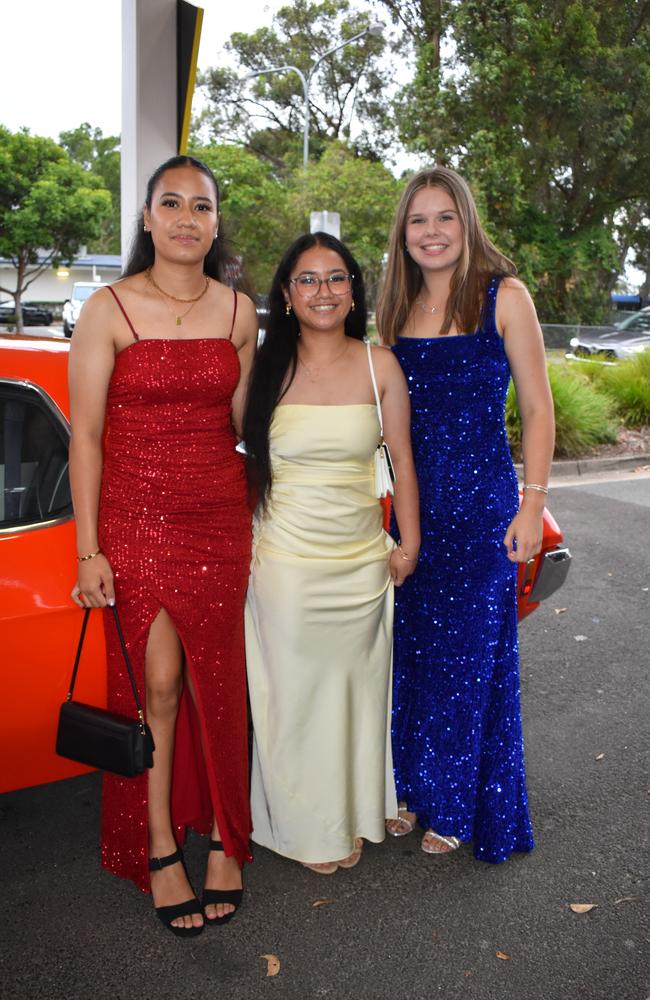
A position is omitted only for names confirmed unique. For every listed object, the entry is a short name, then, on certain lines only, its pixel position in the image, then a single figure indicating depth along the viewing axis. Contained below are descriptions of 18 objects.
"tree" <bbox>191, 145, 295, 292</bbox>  26.97
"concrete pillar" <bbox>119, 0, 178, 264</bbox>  6.39
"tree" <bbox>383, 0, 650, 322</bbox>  19.62
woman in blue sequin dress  2.70
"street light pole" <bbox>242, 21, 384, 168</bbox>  21.42
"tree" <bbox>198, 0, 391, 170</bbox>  33.44
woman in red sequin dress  2.37
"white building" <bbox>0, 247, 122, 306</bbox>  54.81
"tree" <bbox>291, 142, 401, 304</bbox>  23.05
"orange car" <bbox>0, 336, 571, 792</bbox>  2.42
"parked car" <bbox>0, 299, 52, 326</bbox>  38.16
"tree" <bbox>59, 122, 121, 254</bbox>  61.31
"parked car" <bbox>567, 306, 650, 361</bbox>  19.18
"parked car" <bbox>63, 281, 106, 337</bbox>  28.45
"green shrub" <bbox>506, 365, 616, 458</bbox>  10.09
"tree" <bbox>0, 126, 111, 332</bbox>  29.52
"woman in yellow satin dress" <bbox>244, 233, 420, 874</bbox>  2.59
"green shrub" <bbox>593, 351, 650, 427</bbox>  12.23
